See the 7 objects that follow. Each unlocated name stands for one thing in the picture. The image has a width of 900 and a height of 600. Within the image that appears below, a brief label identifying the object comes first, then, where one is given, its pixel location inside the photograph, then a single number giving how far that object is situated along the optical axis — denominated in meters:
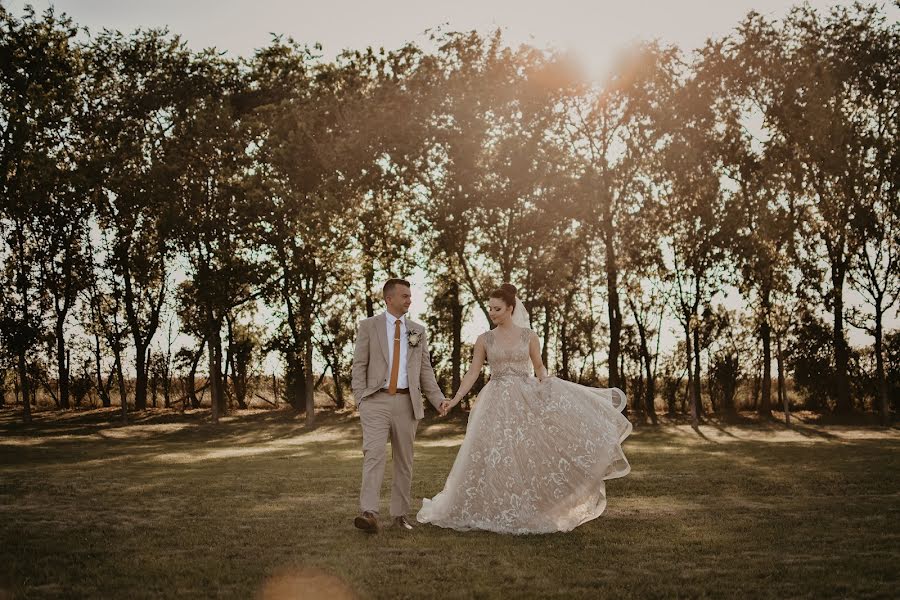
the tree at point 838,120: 33.50
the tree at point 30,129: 33.06
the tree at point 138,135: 33.56
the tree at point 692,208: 32.91
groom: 9.53
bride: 9.58
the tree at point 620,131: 35.91
